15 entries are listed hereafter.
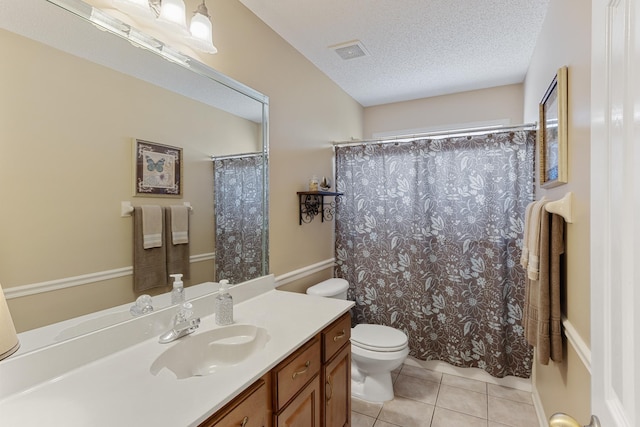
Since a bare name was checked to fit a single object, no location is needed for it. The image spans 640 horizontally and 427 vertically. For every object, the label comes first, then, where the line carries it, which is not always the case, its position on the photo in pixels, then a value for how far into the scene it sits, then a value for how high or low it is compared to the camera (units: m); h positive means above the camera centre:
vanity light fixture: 1.18 +0.76
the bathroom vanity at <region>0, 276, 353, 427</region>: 0.78 -0.48
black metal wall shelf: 2.32 +0.05
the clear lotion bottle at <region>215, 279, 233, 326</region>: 1.36 -0.41
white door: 0.46 +0.00
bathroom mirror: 0.92 +0.24
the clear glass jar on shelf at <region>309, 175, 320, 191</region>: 2.36 +0.20
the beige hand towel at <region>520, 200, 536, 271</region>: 1.70 -0.17
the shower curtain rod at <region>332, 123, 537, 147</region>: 2.25 +0.58
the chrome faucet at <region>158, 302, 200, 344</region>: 1.18 -0.44
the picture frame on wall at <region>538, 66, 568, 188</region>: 1.37 +0.38
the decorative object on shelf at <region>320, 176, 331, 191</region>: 2.54 +0.22
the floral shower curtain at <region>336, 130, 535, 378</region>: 2.30 -0.24
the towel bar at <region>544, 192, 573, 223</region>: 1.28 +0.01
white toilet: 2.08 -0.94
